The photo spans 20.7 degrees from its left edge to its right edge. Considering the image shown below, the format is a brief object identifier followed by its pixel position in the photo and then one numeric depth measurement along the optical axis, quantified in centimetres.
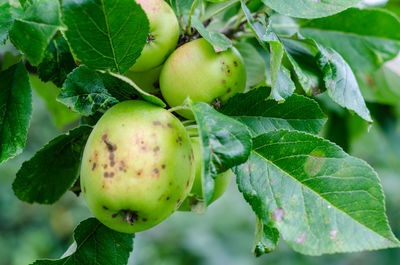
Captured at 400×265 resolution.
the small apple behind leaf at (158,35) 57
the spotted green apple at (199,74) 57
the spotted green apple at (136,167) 53
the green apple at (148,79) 60
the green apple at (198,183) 59
